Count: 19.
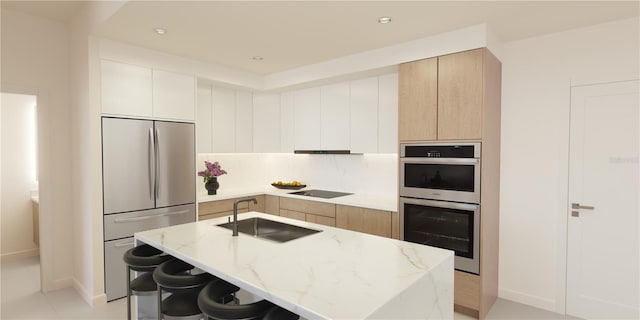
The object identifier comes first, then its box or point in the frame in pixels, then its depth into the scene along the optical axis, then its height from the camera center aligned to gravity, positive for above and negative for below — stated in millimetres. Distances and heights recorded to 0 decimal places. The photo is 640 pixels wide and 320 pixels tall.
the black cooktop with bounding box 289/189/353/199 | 4273 -541
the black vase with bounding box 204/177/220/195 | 4234 -410
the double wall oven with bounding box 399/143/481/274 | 2885 -410
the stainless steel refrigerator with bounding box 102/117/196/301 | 3207 -290
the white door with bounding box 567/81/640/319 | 2723 -429
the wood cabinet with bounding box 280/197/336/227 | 3961 -717
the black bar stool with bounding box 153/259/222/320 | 1736 -749
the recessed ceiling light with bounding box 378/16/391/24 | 2672 +1077
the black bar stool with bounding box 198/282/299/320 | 1446 -696
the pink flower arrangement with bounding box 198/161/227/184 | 4254 -243
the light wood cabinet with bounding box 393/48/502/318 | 2840 +328
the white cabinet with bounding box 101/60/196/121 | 3188 +627
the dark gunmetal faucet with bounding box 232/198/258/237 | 2182 -462
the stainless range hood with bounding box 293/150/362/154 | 4172 +20
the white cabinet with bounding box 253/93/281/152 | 4863 +450
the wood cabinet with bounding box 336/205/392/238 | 3479 -730
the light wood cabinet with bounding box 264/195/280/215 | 4508 -706
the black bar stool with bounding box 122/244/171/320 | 2057 -719
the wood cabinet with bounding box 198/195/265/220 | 3979 -693
